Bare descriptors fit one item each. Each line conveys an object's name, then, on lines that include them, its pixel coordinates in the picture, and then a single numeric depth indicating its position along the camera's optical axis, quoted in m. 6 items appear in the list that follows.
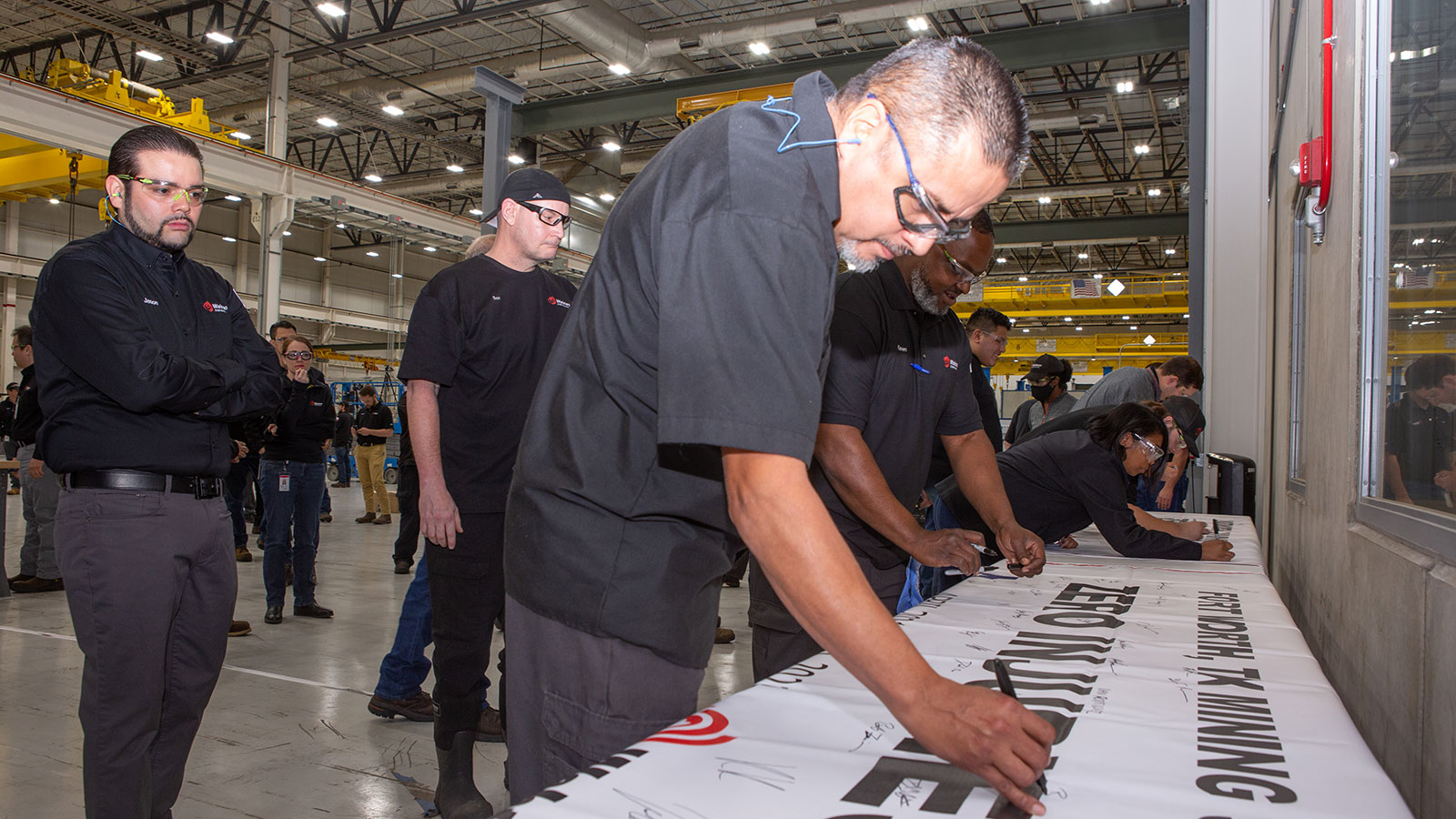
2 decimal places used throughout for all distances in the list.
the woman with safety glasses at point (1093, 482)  2.74
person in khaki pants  9.66
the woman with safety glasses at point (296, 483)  4.82
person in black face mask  5.52
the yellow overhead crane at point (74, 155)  8.29
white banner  0.89
